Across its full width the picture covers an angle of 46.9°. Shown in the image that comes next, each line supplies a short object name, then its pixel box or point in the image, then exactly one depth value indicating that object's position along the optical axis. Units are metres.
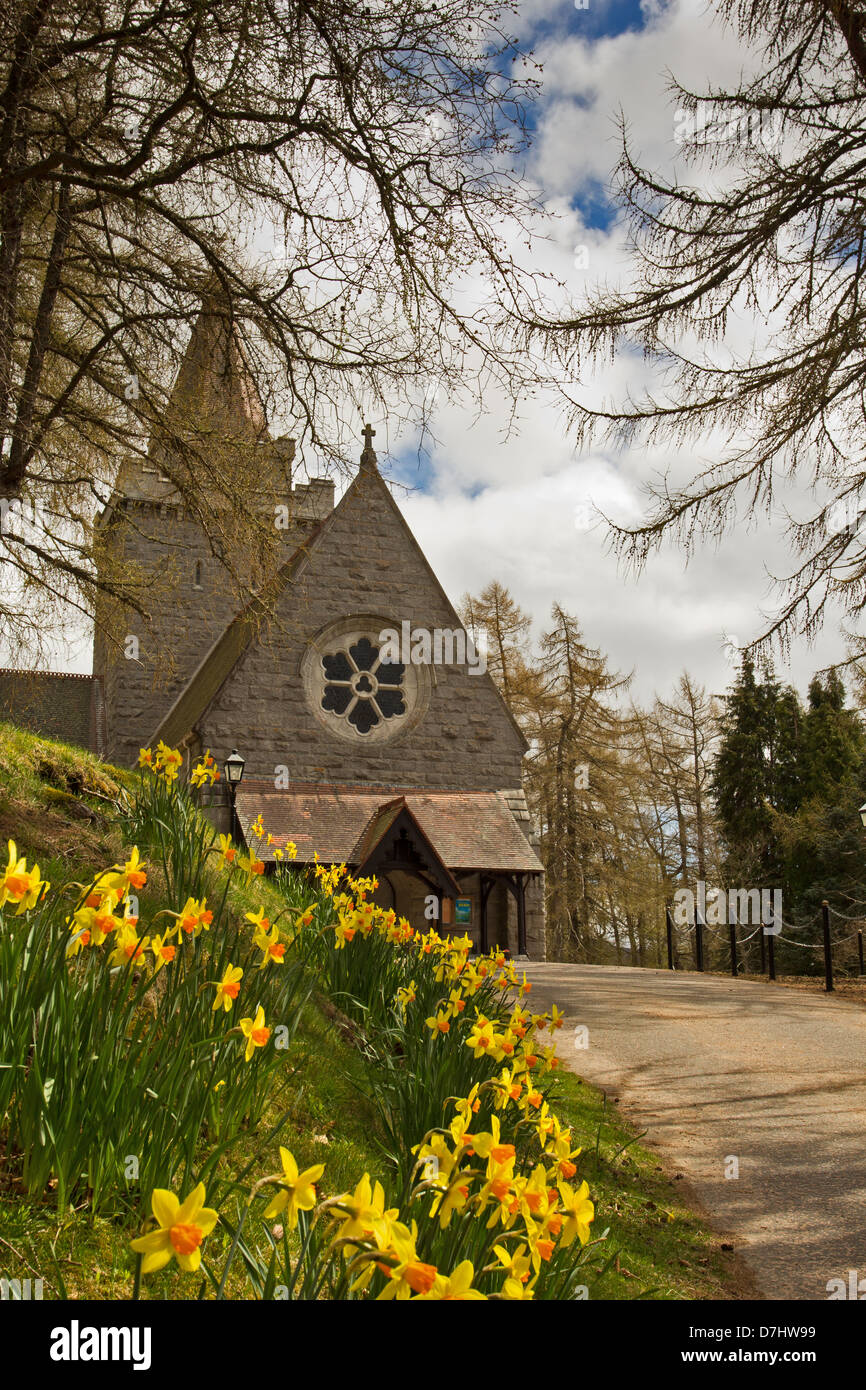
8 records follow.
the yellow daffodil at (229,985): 2.78
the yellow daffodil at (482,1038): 3.21
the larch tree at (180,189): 5.43
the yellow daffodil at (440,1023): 3.83
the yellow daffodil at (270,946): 3.16
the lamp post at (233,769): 12.62
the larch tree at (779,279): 7.48
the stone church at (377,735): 17.94
